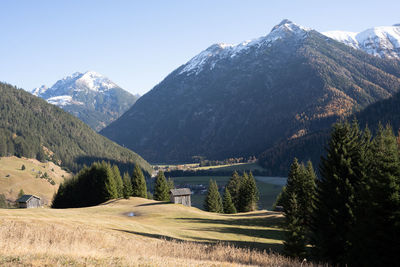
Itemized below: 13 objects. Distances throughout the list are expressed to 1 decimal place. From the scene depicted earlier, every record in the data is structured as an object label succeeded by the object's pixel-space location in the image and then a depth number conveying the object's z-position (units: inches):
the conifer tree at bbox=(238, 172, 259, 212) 3727.9
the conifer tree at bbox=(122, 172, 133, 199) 3727.9
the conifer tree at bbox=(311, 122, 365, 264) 1230.3
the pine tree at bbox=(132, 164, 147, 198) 3995.6
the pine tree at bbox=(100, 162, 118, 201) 3732.8
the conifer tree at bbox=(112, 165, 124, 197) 4084.6
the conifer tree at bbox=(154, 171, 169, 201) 3969.0
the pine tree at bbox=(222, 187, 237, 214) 3693.4
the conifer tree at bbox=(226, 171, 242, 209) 4047.0
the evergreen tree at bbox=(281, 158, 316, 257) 1375.5
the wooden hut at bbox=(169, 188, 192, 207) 3604.8
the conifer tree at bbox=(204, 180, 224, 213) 3984.0
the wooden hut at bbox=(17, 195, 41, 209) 4606.5
